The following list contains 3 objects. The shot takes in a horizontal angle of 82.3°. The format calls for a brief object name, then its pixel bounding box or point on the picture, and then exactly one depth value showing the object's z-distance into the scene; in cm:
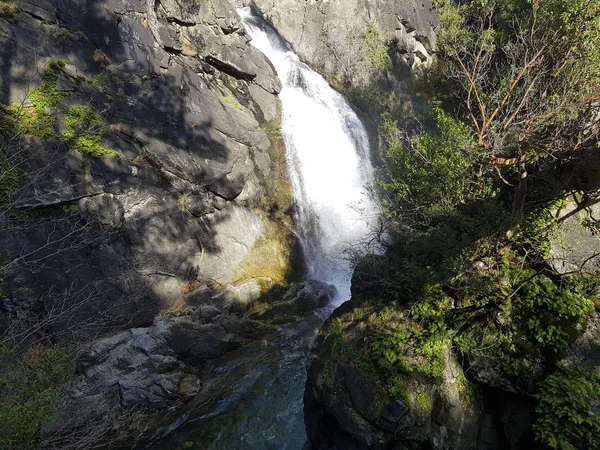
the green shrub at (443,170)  573
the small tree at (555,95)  531
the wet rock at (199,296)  1108
